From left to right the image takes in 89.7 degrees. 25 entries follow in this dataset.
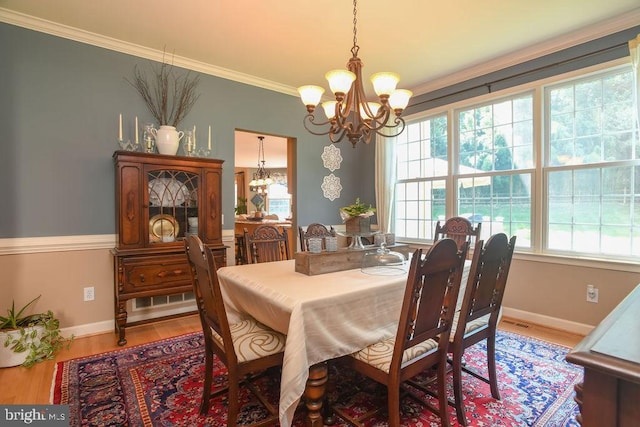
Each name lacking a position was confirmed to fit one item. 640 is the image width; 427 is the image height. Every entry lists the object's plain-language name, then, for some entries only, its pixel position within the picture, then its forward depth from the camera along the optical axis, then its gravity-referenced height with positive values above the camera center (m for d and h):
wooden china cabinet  2.72 -0.09
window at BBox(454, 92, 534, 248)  3.34 +0.46
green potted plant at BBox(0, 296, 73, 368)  2.25 -0.92
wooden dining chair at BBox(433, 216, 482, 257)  2.83 -0.21
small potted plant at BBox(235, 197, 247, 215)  8.92 +0.04
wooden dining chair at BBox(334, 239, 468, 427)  1.32 -0.55
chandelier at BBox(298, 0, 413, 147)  2.07 +0.74
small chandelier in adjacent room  9.25 +1.00
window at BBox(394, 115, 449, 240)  4.11 +0.40
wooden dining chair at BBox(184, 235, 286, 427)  1.42 -0.65
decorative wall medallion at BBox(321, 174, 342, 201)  4.55 +0.31
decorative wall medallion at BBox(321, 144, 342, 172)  4.54 +0.73
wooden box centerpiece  1.90 -0.32
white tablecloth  1.36 -0.51
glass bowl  2.06 -0.35
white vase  2.99 +0.66
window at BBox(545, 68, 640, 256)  2.73 +0.35
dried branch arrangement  3.15 +1.21
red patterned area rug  1.71 -1.10
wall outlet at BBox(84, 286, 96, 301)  2.90 -0.75
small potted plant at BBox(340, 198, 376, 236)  2.20 -0.07
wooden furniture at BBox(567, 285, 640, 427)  0.59 -0.33
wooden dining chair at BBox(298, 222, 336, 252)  2.91 -0.22
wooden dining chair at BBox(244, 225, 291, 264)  2.54 -0.30
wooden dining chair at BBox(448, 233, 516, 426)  1.58 -0.52
